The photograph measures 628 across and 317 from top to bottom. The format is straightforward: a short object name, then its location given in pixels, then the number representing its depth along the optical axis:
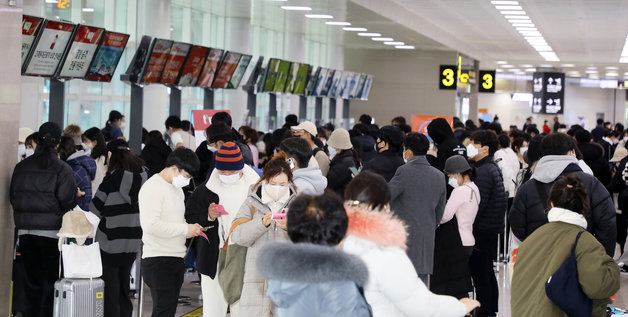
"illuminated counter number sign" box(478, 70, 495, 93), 36.12
